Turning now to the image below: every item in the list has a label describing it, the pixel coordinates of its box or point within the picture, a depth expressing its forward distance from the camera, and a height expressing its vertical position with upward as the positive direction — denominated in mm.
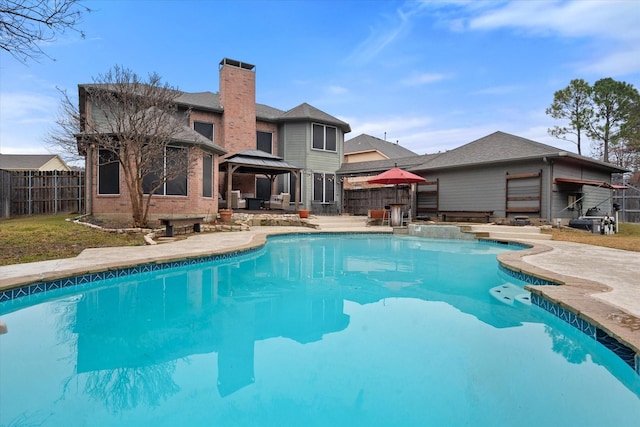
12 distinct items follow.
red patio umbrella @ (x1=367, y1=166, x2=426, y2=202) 14531 +1220
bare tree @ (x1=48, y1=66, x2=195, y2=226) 9828 +2293
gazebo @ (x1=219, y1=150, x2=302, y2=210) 14492 +1794
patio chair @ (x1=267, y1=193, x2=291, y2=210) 16250 +215
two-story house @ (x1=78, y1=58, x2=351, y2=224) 11656 +2271
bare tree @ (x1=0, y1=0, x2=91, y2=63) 4465 +2477
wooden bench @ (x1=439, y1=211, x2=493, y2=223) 15109 -326
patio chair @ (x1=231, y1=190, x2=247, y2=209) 15023 +223
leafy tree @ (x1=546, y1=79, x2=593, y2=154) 21125 +6361
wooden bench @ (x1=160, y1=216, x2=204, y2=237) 9477 -515
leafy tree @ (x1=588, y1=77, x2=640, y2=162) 19922 +5888
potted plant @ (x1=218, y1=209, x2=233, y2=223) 13375 -396
